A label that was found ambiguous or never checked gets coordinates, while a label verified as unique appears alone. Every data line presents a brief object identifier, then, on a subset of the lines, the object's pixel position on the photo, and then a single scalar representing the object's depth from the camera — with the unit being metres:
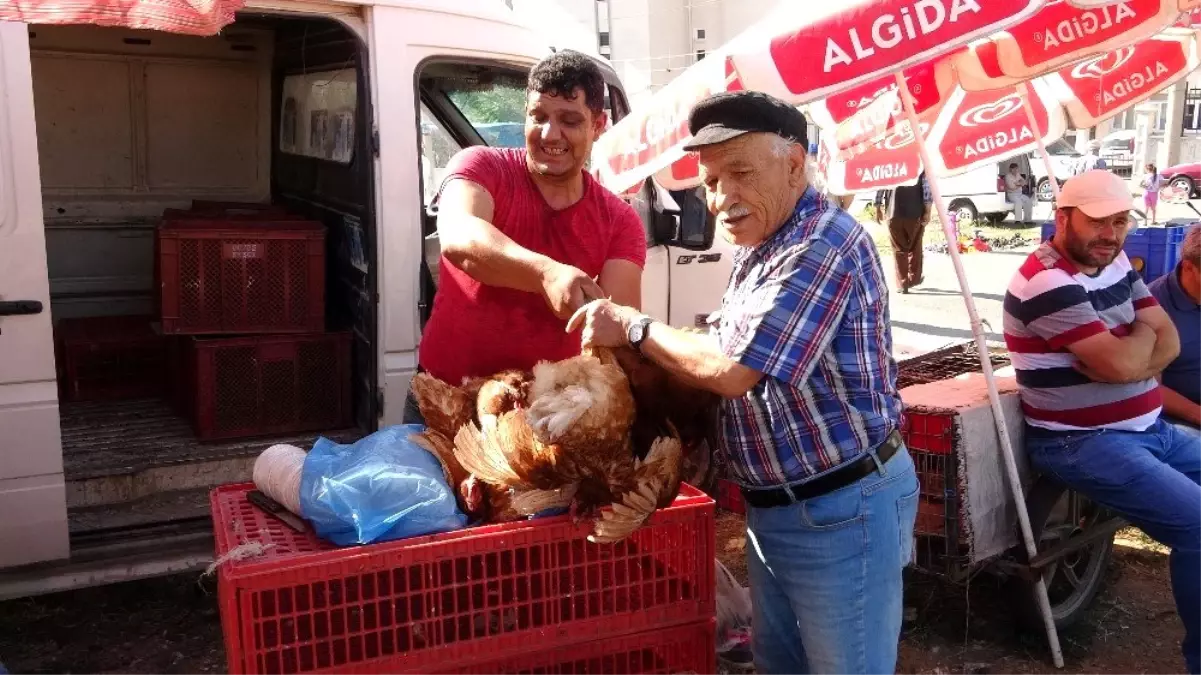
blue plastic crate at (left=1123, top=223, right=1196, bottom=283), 6.13
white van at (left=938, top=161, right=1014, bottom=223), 22.23
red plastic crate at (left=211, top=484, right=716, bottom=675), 2.00
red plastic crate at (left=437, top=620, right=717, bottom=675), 2.24
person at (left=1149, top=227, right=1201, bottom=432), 4.29
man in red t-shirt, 2.75
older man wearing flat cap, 2.08
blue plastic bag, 2.15
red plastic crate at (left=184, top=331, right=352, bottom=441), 4.80
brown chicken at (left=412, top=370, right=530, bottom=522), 2.30
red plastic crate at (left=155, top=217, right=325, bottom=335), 4.88
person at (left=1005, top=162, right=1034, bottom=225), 22.28
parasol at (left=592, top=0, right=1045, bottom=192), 2.93
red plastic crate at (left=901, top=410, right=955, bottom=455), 3.79
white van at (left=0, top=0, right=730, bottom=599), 3.72
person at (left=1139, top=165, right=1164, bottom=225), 19.72
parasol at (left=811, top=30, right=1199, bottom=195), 5.89
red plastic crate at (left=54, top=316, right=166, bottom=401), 5.47
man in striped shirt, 3.58
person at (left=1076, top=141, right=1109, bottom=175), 19.66
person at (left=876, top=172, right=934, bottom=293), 11.72
